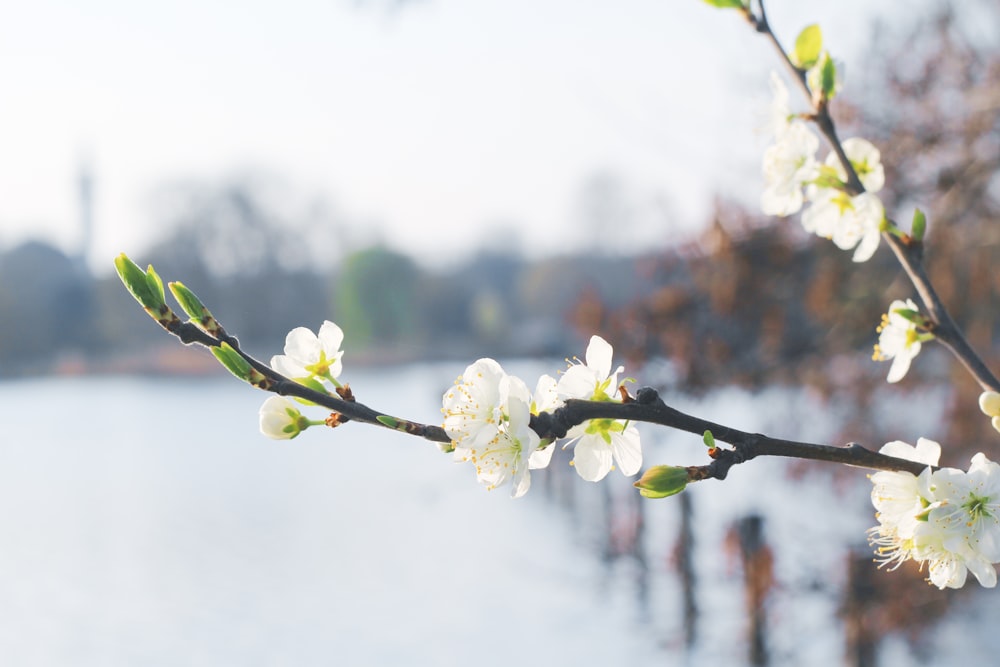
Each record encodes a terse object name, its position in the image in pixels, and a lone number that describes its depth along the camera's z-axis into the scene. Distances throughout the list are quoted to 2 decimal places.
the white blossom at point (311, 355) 0.43
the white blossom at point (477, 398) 0.40
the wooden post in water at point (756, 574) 3.00
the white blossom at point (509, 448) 0.39
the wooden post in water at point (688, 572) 3.70
